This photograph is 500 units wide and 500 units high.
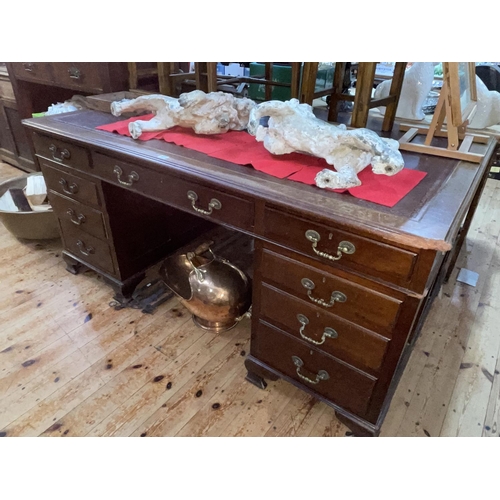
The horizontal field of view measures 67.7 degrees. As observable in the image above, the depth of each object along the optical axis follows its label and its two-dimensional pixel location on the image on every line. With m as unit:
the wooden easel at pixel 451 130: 1.12
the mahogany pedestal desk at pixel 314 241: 0.85
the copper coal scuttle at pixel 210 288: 1.50
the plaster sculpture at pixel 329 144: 0.98
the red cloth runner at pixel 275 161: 0.95
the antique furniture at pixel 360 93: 1.26
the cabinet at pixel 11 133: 2.53
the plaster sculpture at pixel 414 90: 1.54
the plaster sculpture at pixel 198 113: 1.28
